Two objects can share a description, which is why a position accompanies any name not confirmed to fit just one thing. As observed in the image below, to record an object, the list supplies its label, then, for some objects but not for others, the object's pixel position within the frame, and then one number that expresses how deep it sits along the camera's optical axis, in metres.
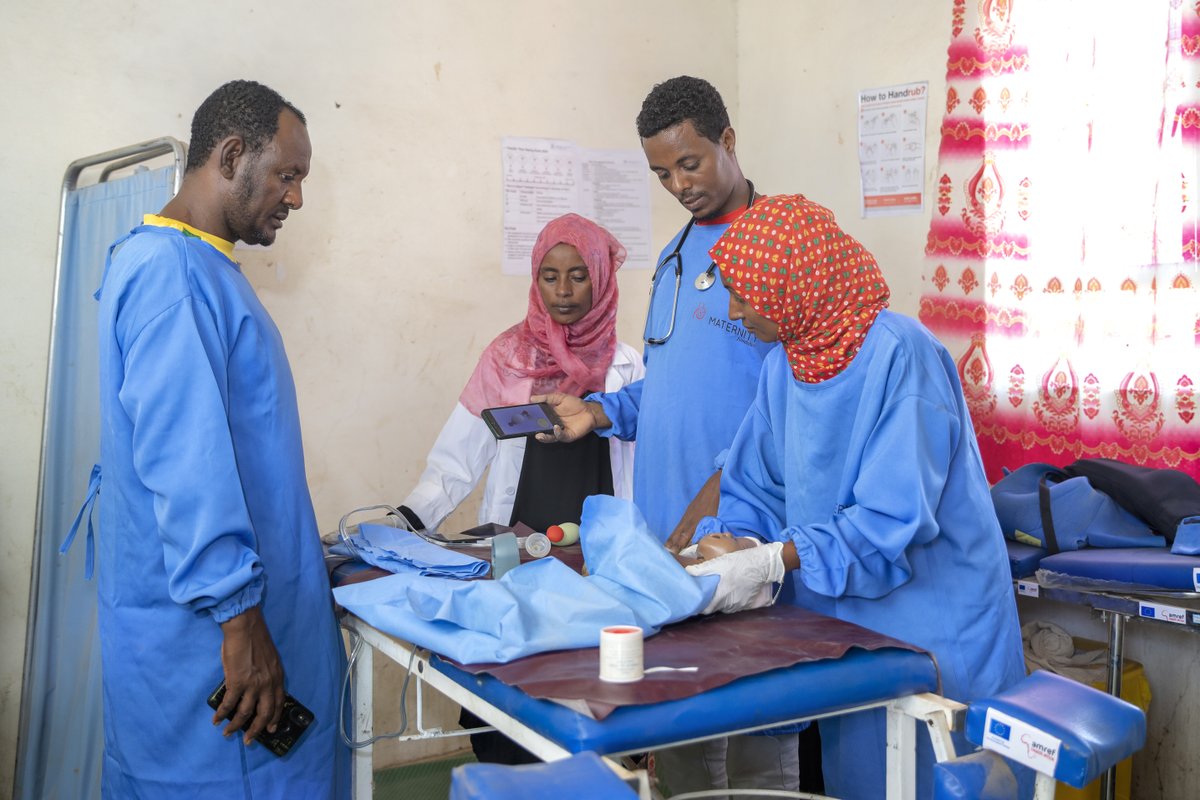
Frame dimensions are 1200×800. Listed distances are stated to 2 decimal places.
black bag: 2.25
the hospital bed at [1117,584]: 2.08
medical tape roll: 1.15
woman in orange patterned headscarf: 1.42
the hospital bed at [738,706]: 1.08
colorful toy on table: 2.09
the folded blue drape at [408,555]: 1.80
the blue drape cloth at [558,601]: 1.29
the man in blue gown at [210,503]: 1.49
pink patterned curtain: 2.43
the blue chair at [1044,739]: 1.10
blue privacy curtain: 2.30
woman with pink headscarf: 2.48
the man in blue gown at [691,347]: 2.09
